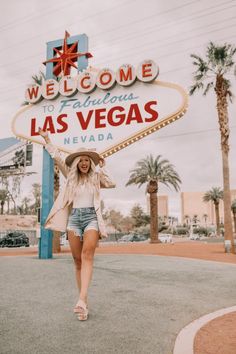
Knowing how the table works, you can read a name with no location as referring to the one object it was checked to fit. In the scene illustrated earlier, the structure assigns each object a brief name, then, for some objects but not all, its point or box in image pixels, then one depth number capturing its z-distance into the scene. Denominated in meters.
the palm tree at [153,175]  39.06
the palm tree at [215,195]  71.06
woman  4.13
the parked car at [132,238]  48.92
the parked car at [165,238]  45.12
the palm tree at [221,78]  22.95
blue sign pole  13.98
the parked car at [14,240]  33.38
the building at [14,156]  46.12
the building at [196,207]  168.98
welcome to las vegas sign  12.77
